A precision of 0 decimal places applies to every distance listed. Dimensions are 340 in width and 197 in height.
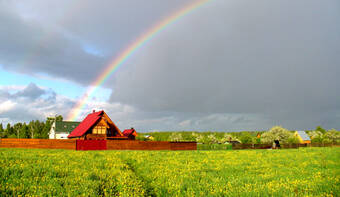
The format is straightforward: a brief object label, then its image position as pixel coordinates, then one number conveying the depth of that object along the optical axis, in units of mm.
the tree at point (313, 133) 136838
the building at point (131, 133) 85375
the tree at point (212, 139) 81500
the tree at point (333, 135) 113344
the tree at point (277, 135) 91688
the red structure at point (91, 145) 38938
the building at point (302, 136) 107225
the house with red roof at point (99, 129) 54741
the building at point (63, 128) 79750
